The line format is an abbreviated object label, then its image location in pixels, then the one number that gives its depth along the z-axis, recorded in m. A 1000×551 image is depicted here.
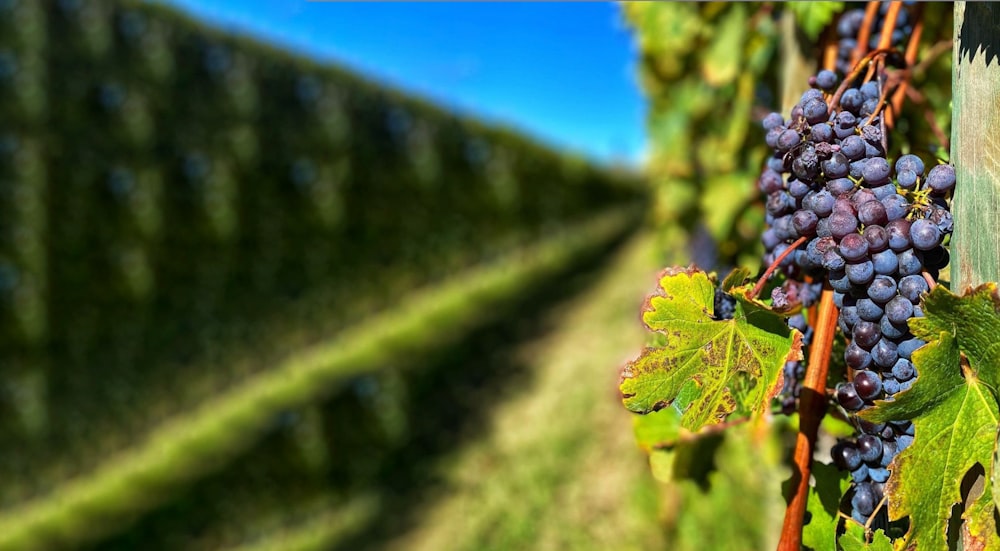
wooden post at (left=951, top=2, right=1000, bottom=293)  0.73
